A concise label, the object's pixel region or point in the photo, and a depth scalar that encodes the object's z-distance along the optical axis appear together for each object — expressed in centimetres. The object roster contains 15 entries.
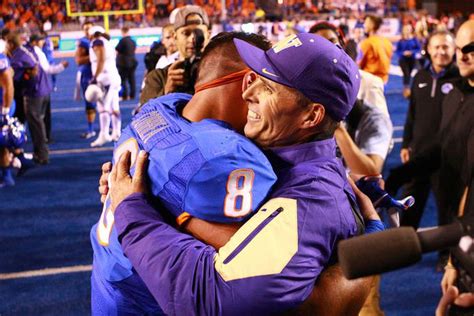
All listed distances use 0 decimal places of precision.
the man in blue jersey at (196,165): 156
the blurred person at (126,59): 1370
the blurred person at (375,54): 895
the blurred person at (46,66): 971
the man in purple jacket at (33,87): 880
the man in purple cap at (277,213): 147
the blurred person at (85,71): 1015
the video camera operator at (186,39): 419
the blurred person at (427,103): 558
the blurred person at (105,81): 969
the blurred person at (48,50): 1480
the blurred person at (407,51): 1427
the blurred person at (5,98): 744
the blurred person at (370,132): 368
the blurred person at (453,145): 380
